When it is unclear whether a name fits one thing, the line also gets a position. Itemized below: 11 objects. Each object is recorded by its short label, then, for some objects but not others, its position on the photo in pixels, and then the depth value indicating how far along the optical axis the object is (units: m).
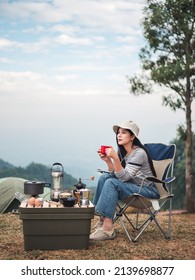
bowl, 3.64
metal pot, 3.83
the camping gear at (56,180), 3.91
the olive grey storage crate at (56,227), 3.60
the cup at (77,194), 3.82
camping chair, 4.02
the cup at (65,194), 3.77
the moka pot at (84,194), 3.81
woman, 3.92
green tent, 6.91
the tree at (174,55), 7.63
